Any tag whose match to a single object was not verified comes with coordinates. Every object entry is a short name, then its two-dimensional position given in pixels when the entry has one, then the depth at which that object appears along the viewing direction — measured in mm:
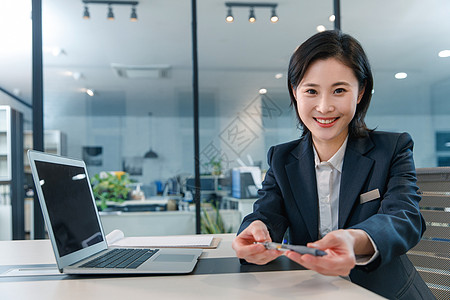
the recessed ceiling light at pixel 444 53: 3772
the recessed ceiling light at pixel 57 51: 3605
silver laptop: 901
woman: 1028
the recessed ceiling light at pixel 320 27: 3842
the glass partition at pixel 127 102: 3588
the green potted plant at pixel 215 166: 3689
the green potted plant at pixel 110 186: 3568
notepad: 1299
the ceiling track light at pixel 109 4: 3600
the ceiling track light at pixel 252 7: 3730
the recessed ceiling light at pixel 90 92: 3646
